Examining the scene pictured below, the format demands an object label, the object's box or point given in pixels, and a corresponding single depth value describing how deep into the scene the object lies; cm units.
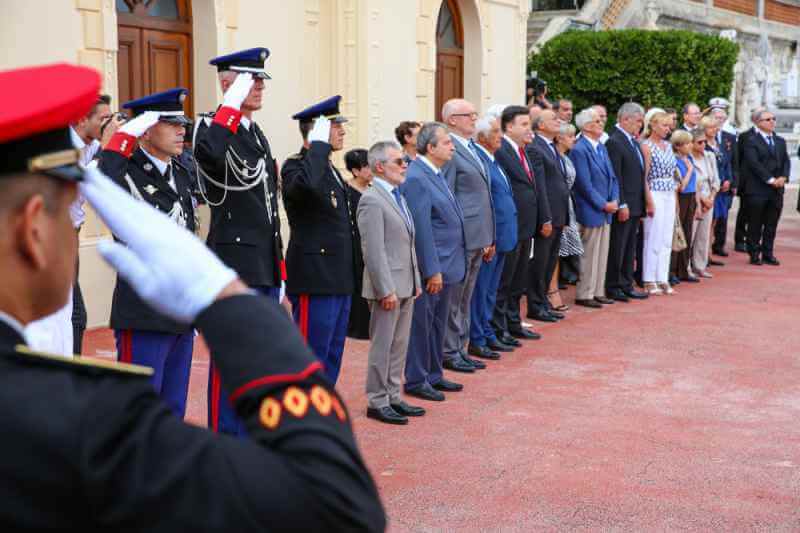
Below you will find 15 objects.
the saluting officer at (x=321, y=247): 582
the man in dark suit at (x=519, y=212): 883
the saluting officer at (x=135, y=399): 120
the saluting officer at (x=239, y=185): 525
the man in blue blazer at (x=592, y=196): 1046
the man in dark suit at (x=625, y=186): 1098
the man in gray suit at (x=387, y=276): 629
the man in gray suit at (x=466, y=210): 785
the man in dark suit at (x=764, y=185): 1390
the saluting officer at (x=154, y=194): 469
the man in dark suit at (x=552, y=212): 969
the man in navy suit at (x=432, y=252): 689
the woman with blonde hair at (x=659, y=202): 1127
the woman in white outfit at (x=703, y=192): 1254
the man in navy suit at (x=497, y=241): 838
